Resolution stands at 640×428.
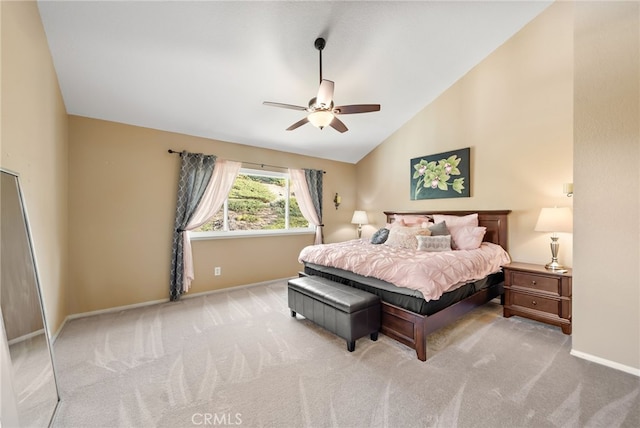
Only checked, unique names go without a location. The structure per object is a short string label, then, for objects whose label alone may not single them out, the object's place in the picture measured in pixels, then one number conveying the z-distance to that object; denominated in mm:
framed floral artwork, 3967
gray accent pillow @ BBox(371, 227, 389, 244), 3916
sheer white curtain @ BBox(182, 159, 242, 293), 3727
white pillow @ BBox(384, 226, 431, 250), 3451
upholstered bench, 2297
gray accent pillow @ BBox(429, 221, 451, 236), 3664
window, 4258
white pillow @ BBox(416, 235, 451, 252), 3250
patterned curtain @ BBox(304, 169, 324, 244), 5051
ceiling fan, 2342
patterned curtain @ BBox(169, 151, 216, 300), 3656
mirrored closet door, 1332
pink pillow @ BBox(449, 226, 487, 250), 3420
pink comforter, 2252
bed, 2227
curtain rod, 4400
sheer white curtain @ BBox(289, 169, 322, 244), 4938
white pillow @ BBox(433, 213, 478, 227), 3666
